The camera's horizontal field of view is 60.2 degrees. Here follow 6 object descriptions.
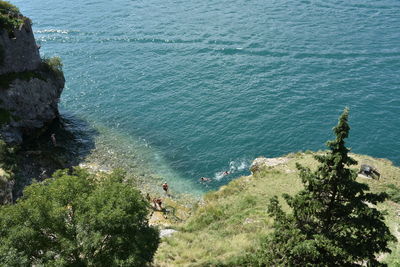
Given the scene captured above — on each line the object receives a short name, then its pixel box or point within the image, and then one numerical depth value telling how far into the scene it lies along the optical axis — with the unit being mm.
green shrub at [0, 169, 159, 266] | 18750
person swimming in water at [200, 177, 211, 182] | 48906
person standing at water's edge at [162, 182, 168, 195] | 46000
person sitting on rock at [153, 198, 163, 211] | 42000
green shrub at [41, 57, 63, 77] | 57712
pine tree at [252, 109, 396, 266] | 15633
